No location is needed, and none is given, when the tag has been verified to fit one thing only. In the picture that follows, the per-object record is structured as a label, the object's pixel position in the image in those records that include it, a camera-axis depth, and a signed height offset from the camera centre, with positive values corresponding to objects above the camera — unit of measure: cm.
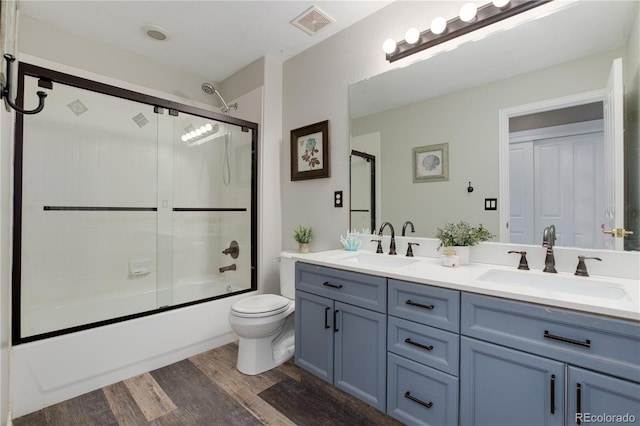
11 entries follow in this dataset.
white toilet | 192 -79
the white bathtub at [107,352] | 160 -89
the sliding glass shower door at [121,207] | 187 +5
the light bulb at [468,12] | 161 +111
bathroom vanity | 94 -52
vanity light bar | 152 +107
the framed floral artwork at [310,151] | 240 +53
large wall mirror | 131 +46
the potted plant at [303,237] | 249 -20
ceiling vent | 212 +146
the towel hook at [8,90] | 95 +41
